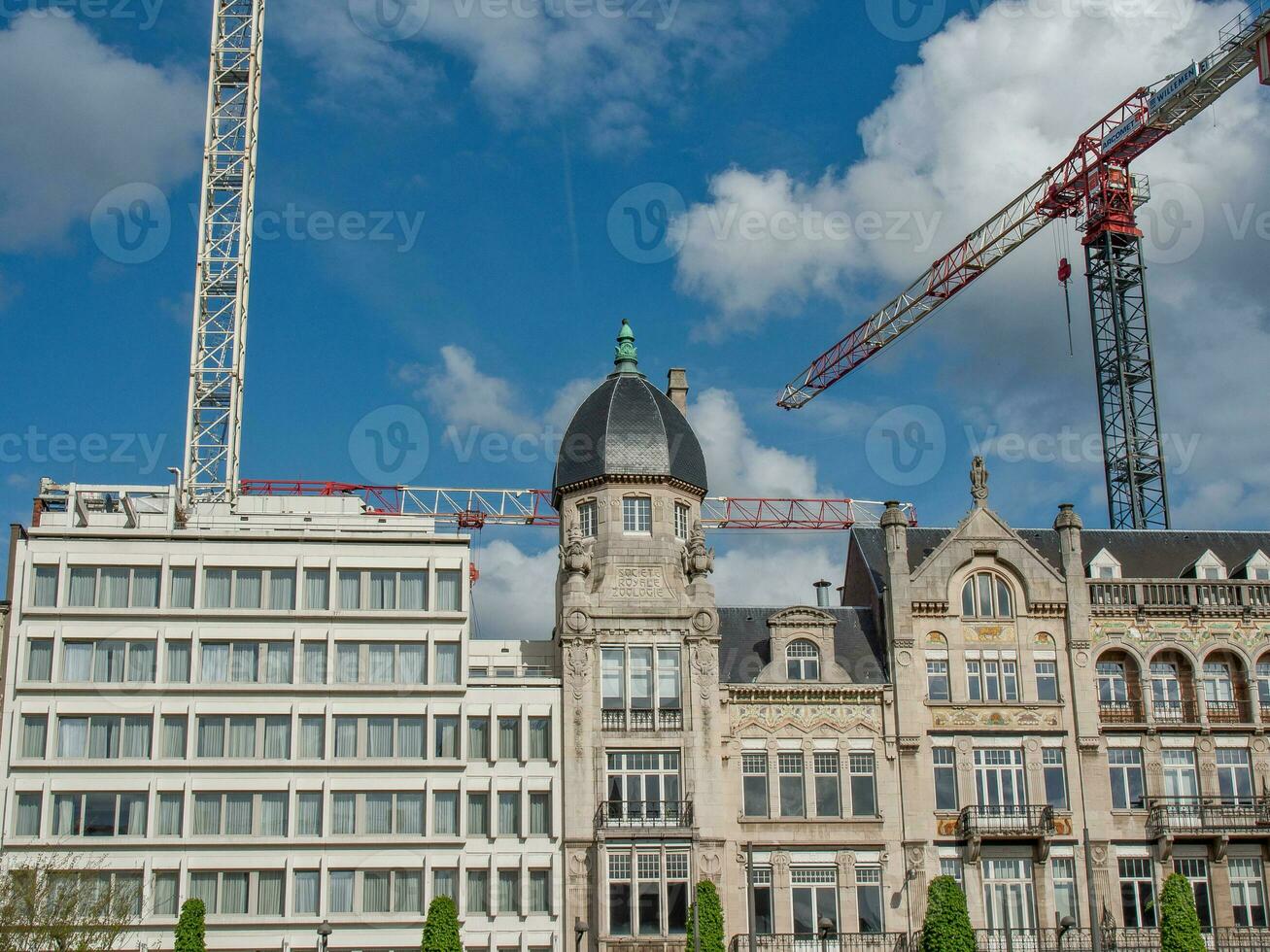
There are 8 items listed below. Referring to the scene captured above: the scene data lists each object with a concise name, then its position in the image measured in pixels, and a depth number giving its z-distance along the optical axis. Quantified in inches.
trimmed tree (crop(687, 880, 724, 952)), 2348.7
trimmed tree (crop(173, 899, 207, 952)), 2331.9
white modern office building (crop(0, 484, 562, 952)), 2529.5
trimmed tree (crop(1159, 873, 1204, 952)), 2331.4
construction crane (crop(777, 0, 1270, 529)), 3513.8
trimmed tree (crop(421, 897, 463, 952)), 2315.5
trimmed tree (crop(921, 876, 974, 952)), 2324.1
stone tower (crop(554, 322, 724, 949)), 2502.5
